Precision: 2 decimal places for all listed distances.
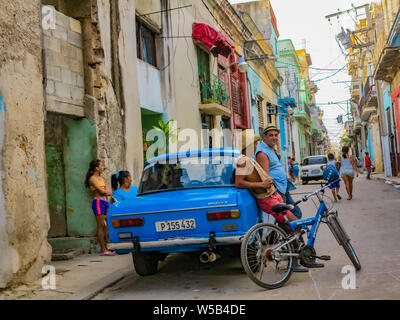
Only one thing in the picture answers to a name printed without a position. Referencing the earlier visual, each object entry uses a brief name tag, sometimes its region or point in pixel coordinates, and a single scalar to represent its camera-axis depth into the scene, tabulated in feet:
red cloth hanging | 58.59
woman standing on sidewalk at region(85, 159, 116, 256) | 27.35
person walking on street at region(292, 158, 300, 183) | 113.91
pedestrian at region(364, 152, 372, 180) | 91.08
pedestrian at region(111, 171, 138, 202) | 26.03
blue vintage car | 17.89
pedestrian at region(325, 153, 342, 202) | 48.85
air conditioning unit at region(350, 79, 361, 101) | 181.90
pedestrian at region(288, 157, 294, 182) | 114.50
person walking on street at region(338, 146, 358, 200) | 50.11
